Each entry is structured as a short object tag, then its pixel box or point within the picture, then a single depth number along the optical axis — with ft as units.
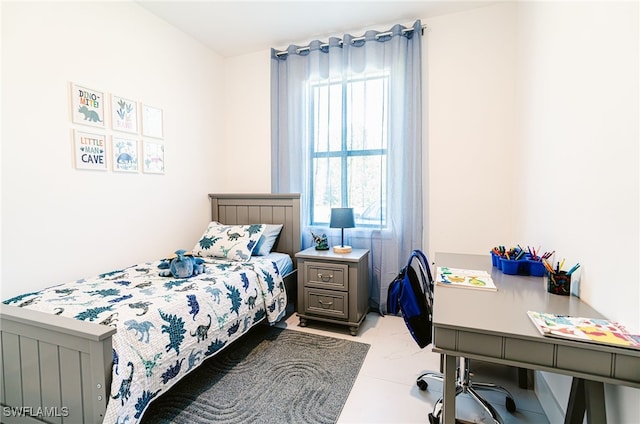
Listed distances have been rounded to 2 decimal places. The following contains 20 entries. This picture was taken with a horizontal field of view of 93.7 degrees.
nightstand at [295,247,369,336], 8.18
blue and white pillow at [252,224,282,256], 9.27
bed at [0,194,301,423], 4.14
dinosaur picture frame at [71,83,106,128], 6.75
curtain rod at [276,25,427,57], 9.01
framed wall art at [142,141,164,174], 8.46
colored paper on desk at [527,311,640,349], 2.95
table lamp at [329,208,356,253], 8.84
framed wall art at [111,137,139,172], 7.62
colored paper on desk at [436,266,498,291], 4.82
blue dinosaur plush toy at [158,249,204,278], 7.00
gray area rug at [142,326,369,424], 5.25
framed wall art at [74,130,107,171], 6.83
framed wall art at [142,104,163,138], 8.41
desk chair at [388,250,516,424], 5.03
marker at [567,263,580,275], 4.37
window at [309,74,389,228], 9.41
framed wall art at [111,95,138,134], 7.57
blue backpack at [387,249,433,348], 5.19
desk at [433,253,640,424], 2.93
